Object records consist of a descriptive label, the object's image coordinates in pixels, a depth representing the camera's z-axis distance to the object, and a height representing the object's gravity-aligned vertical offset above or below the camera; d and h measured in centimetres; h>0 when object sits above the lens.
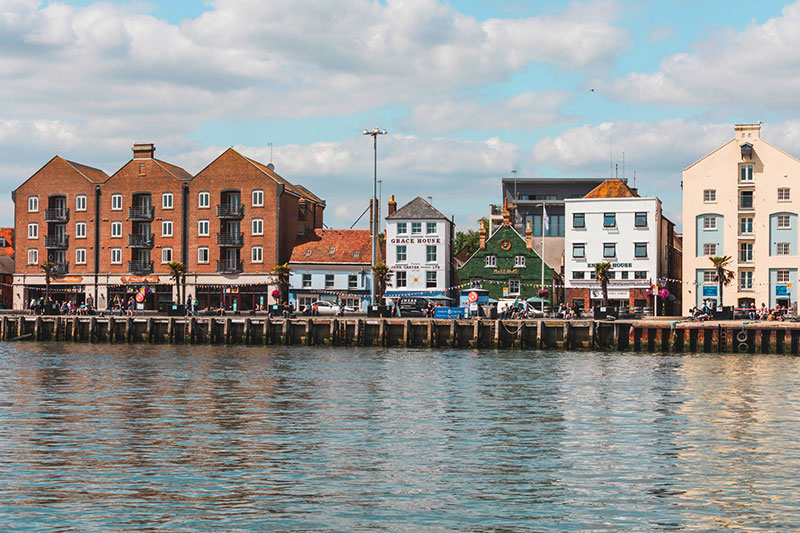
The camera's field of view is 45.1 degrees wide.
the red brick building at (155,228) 10019 +698
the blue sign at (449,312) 7129 -131
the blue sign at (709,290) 9338 +52
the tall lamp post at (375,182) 7994 +945
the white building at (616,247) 9756 +489
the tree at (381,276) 8569 +163
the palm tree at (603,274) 8644 +197
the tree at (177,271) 9653 +227
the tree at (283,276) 9781 +182
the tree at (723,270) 8519 +234
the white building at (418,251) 10106 +454
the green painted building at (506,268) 10044 +279
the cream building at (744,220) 9181 +731
